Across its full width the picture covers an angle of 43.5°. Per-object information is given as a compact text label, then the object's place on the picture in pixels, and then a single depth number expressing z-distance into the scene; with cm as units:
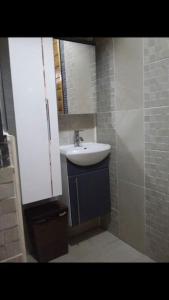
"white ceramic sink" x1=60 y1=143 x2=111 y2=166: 167
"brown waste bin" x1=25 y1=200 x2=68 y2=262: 165
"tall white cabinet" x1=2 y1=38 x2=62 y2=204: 145
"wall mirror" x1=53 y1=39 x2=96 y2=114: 180
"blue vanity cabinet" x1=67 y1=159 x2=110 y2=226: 176
